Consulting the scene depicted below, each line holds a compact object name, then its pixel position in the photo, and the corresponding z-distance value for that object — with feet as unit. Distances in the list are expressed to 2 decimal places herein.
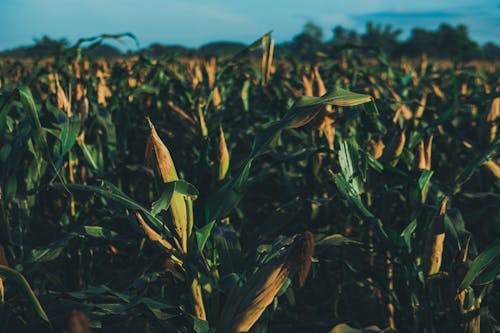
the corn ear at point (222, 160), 5.35
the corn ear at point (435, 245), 4.48
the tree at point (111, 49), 124.97
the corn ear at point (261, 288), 2.99
